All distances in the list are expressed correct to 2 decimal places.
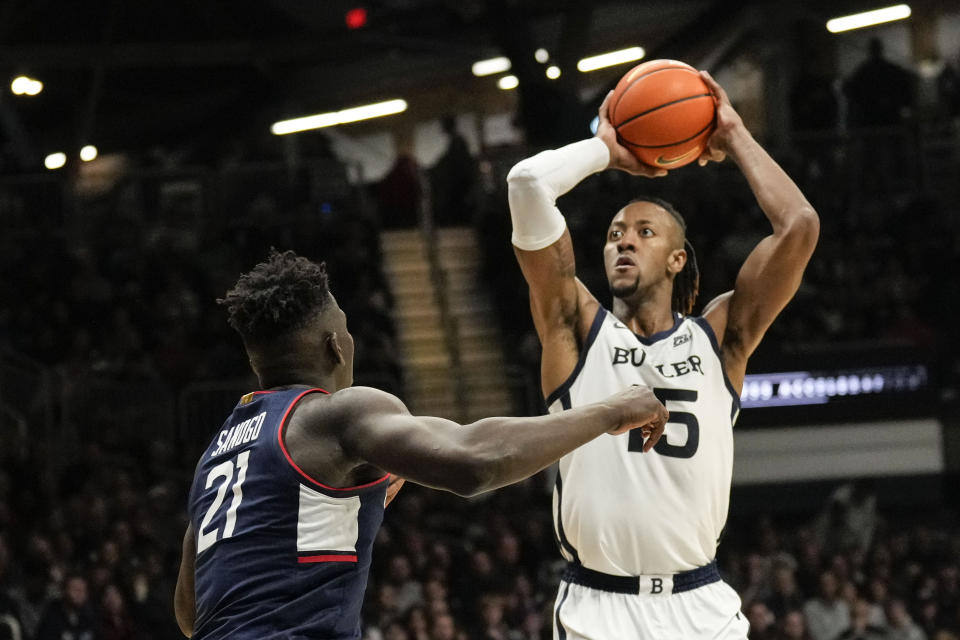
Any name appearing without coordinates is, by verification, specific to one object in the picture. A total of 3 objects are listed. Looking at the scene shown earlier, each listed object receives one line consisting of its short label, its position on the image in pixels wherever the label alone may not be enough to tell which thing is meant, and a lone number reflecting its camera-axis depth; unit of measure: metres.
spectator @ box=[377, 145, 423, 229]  16.55
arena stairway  14.98
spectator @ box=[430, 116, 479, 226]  16.36
